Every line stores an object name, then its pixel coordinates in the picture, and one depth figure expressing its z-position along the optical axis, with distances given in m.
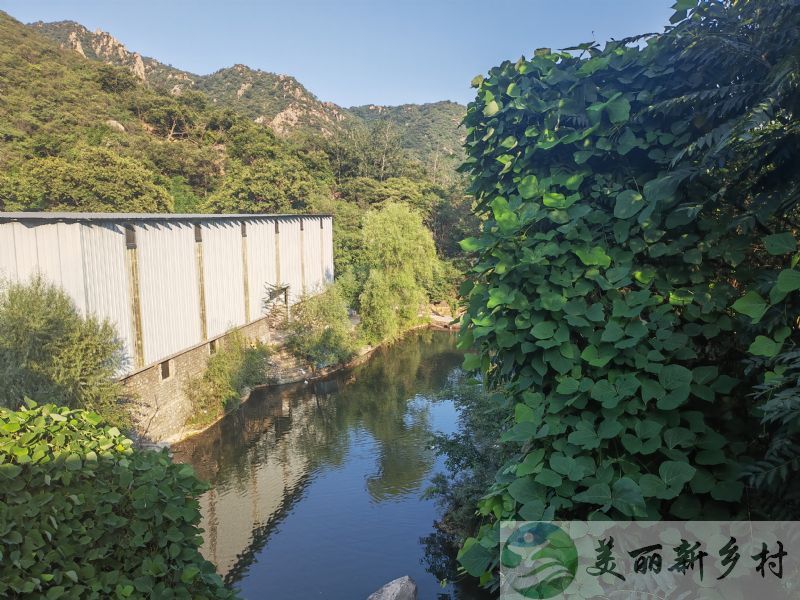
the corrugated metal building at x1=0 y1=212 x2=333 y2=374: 10.52
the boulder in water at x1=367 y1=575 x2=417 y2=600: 8.02
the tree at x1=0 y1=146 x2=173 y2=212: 26.02
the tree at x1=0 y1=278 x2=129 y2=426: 9.95
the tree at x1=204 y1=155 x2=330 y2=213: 33.78
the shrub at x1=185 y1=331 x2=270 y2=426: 15.13
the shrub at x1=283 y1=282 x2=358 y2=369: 20.62
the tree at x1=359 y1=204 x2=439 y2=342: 24.19
